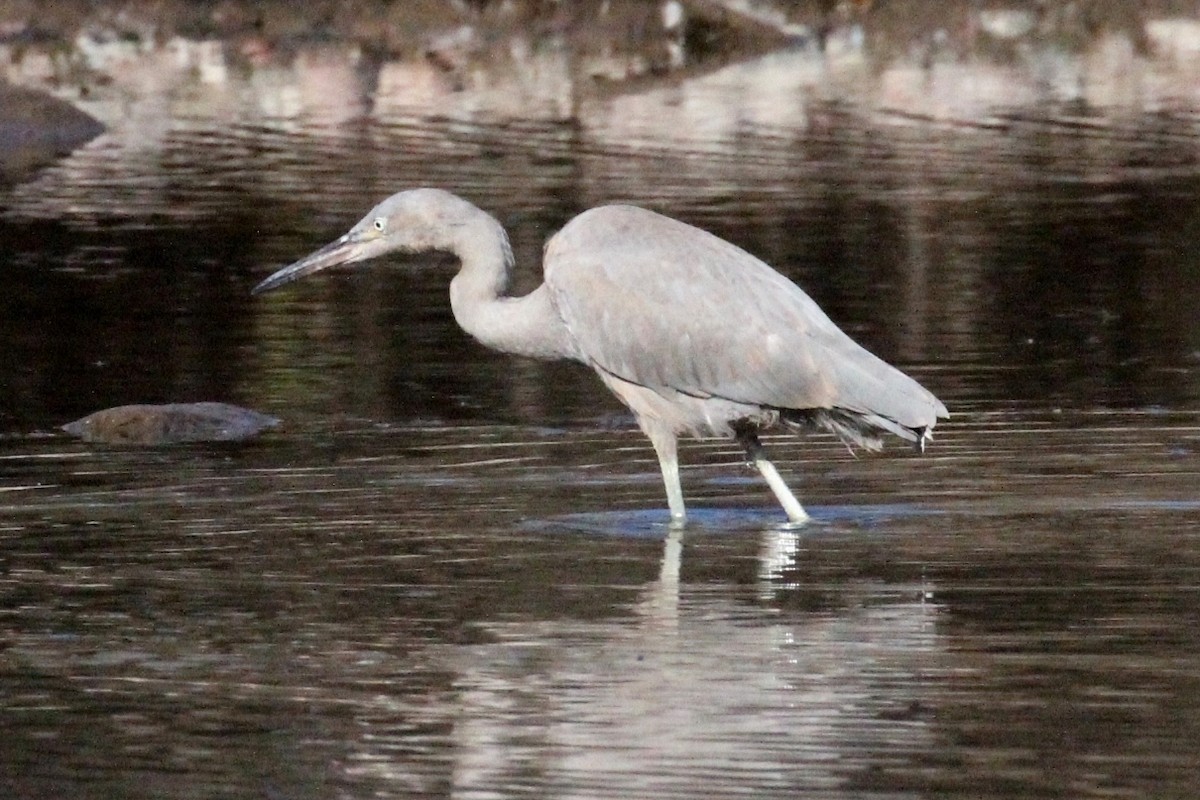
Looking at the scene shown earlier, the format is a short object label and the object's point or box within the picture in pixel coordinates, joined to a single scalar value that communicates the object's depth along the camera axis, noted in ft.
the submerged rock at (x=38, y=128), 79.61
